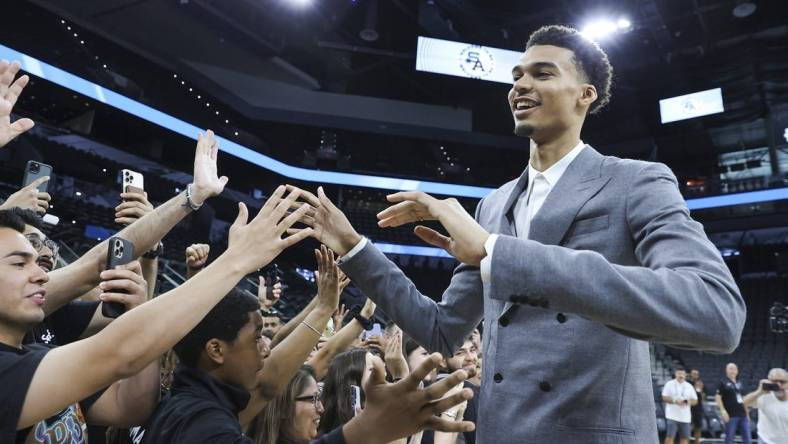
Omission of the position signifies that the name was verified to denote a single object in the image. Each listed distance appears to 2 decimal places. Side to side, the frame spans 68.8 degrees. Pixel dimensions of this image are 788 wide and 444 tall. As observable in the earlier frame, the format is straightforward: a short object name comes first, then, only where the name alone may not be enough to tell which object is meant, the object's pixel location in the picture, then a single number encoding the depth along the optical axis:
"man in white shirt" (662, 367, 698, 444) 9.02
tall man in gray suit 1.03
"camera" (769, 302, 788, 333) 8.75
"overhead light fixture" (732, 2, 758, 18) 14.33
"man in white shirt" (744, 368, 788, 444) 6.60
